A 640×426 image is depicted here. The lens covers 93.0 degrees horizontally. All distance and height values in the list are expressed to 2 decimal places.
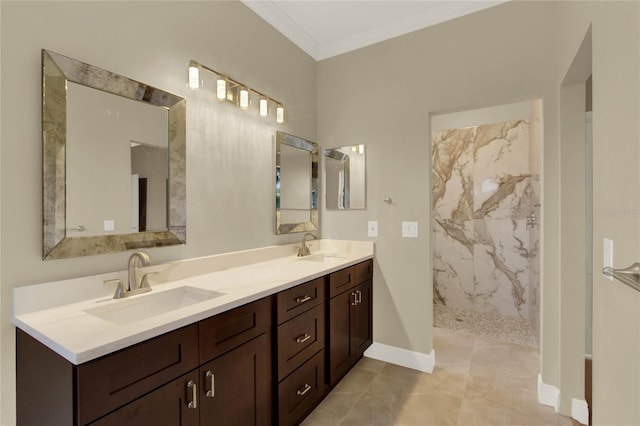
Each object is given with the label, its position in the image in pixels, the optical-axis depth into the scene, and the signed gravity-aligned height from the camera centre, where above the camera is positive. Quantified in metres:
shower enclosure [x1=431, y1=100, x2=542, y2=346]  3.41 -0.19
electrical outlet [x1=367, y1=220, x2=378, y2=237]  2.63 -0.15
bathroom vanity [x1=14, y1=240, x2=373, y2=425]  0.92 -0.57
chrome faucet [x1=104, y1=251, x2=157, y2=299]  1.36 -0.33
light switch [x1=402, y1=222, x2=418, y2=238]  2.45 -0.15
